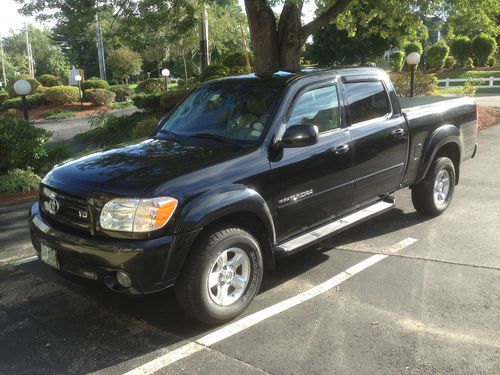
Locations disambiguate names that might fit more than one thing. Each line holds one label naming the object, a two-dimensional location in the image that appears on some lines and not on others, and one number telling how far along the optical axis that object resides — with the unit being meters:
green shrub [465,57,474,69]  37.00
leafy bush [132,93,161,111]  17.30
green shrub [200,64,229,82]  15.74
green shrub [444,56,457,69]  38.47
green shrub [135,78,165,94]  29.78
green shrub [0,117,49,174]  8.10
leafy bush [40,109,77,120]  27.14
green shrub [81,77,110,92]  34.19
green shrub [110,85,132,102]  33.31
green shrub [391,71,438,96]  16.75
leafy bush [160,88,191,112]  15.96
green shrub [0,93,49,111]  31.28
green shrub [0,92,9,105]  36.77
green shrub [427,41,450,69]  36.54
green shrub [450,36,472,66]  37.56
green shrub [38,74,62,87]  40.62
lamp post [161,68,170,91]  27.25
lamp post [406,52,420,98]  14.21
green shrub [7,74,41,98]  34.85
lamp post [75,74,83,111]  29.84
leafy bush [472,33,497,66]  35.72
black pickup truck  3.39
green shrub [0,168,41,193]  7.80
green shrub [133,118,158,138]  13.20
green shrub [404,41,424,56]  34.62
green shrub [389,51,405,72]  30.21
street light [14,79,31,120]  9.05
